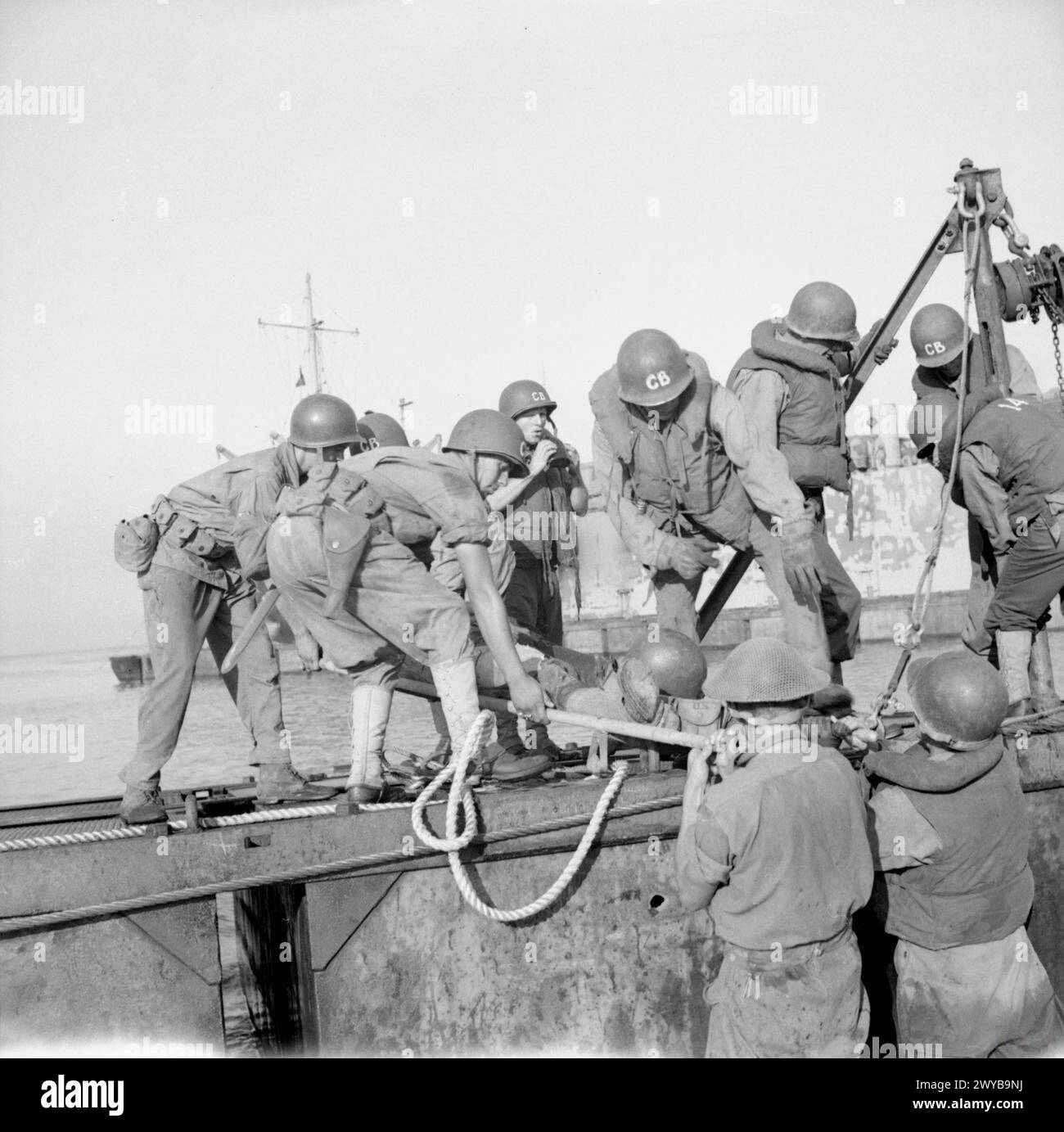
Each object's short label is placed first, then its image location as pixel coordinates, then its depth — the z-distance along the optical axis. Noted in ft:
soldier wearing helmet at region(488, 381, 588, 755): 24.20
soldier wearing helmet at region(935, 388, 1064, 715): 19.63
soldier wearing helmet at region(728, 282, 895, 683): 20.88
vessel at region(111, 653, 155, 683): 127.65
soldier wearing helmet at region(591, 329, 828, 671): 19.53
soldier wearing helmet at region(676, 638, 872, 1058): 12.26
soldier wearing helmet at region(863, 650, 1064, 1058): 14.21
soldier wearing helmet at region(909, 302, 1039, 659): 22.13
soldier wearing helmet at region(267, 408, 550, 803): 17.43
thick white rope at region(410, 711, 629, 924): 15.39
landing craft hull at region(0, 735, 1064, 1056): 15.64
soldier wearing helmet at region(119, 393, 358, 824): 18.69
